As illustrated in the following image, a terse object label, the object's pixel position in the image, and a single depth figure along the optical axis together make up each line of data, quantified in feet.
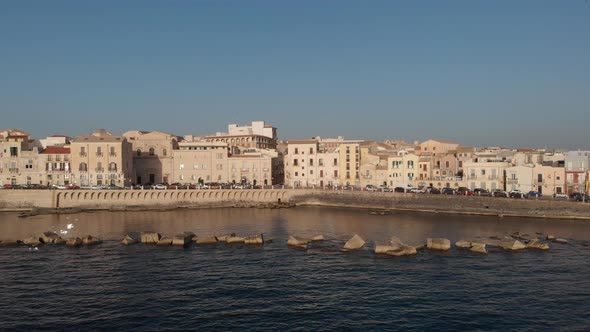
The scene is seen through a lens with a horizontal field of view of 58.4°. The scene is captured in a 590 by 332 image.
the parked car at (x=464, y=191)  227.05
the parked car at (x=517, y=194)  214.69
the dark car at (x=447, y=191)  233.06
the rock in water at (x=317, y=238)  149.38
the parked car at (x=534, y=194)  216.95
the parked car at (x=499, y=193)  220.31
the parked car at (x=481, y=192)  226.17
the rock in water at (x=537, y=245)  133.87
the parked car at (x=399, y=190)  246.02
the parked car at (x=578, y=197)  201.31
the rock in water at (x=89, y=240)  145.48
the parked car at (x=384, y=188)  250.16
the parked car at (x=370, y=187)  252.83
